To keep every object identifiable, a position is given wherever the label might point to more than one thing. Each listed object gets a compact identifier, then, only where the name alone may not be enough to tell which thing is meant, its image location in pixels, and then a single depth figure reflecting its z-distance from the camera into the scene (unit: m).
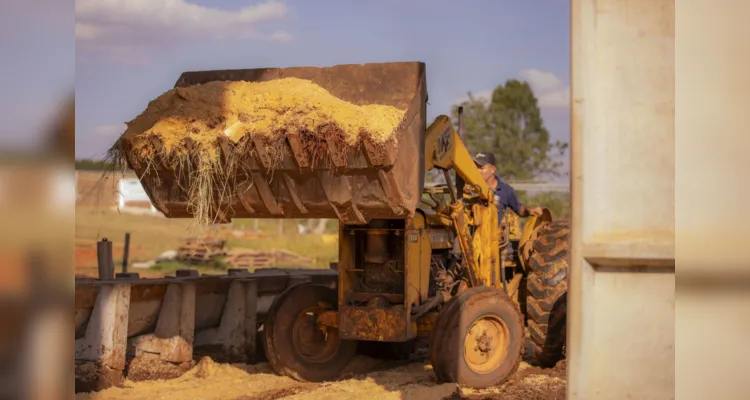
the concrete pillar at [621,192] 4.06
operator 11.01
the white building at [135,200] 52.34
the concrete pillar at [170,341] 10.17
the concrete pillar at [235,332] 11.27
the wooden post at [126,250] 17.19
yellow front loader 8.12
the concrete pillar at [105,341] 9.52
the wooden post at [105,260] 11.15
